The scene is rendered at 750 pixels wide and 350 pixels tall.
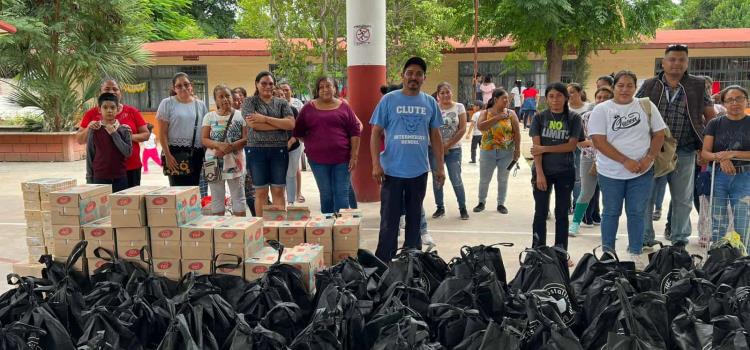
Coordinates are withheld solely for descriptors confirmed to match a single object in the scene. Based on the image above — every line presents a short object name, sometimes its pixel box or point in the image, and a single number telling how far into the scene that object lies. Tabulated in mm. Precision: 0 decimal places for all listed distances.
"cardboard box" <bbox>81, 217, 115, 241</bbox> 3695
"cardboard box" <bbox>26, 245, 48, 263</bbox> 4266
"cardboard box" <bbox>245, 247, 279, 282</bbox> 3546
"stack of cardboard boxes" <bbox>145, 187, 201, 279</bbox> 3652
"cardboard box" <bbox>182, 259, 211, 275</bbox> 3623
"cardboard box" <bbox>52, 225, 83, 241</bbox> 3725
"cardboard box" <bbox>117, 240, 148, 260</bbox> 3675
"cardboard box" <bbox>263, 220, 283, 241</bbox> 4203
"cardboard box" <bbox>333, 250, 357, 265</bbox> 4125
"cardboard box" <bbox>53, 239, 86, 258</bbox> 3727
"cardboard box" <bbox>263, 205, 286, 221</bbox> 4602
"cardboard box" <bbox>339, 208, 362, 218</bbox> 4418
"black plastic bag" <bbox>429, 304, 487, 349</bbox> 2713
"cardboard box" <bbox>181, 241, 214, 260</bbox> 3619
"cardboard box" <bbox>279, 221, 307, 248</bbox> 4156
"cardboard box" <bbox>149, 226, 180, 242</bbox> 3666
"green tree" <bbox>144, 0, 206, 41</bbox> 29819
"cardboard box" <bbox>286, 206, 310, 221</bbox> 4547
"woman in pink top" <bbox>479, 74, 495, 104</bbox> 17297
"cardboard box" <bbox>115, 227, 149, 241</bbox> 3666
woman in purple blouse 5430
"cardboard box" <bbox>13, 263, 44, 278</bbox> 3996
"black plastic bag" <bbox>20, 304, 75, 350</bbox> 2711
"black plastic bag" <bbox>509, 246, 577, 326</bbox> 3109
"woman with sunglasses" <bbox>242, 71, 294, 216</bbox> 5430
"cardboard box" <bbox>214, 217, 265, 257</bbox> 3582
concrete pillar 7359
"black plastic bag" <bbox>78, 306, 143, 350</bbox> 2621
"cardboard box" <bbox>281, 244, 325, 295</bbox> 3494
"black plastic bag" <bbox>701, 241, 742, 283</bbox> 3367
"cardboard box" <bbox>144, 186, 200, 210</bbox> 3643
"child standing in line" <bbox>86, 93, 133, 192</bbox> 4902
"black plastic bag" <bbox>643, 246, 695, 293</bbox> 3525
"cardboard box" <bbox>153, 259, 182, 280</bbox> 3680
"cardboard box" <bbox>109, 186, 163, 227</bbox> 3623
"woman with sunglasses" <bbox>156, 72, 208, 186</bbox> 5574
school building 18875
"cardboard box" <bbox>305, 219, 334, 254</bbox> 4086
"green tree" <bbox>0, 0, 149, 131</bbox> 12242
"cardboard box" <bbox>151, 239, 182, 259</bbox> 3666
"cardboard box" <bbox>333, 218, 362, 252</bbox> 4074
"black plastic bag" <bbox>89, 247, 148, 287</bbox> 3471
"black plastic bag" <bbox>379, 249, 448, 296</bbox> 3295
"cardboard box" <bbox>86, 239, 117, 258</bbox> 3703
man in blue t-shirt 4570
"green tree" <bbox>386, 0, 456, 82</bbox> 15492
